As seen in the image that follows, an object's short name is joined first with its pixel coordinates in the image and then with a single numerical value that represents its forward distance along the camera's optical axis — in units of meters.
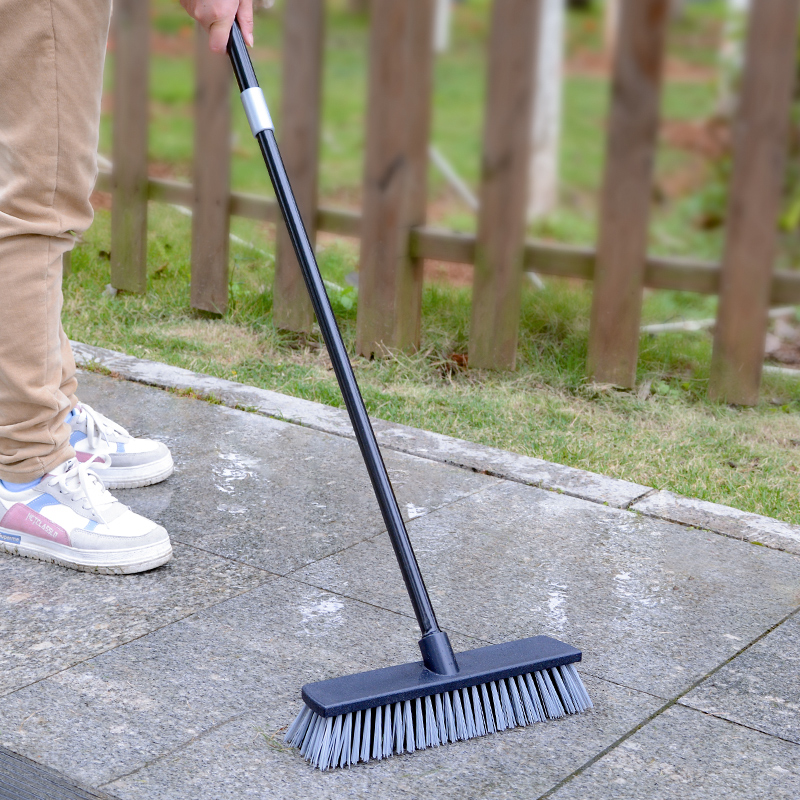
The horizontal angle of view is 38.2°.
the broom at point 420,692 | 1.60
